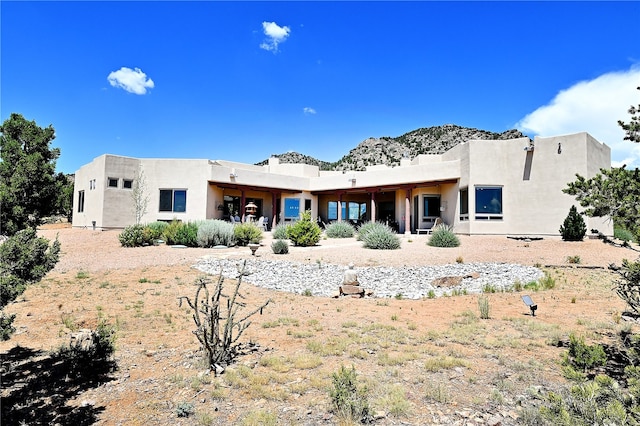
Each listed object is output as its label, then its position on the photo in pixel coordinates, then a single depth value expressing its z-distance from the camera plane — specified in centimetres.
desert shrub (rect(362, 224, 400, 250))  1521
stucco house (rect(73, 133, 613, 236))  1748
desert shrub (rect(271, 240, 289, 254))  1406
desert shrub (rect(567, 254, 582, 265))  1242
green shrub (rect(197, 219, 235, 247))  1606
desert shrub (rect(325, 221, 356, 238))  2079
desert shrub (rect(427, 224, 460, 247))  1554
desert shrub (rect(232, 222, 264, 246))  1719
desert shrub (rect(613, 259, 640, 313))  339
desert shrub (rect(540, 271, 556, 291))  919
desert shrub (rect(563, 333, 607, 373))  306
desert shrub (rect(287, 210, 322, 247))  1636
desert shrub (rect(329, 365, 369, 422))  314
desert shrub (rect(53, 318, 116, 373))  426
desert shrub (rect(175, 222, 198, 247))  1622
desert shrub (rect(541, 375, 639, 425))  180
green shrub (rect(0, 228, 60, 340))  307
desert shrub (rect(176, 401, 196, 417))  326
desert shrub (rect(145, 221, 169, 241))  1669
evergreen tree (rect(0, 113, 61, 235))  377
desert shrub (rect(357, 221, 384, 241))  1649
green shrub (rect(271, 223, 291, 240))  1808
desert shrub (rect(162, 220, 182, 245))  1672
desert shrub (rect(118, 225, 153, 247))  1580
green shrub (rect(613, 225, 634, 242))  1807
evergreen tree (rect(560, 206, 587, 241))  1605
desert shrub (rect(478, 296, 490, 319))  656
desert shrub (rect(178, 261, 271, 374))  430
